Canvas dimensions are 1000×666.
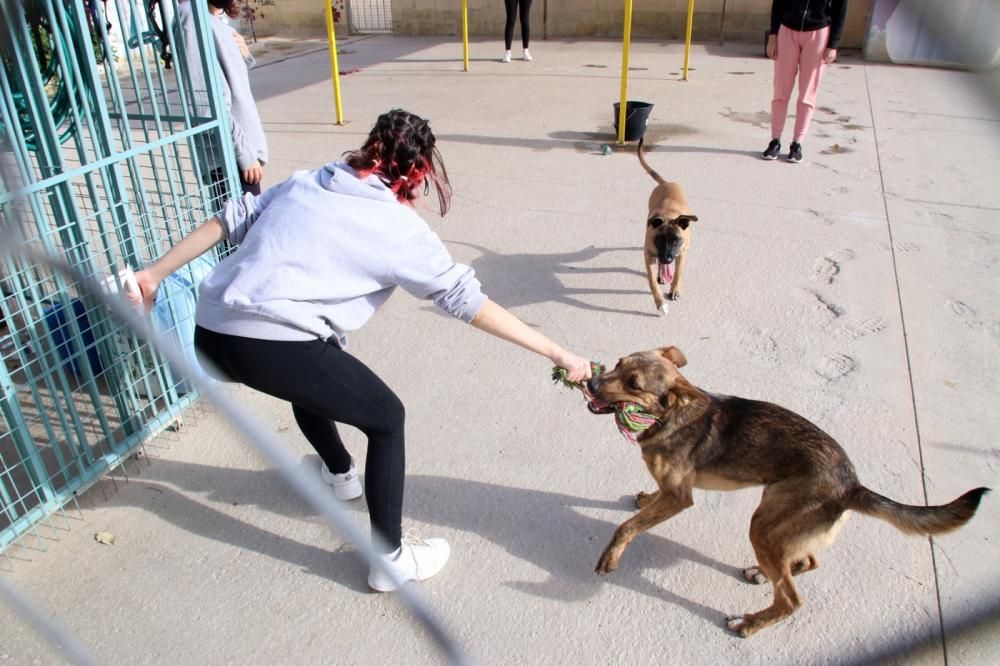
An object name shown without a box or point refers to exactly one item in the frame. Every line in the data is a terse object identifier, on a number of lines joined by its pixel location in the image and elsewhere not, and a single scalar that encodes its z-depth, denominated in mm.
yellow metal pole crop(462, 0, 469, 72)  11400
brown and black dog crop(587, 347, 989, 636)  2291
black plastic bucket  7797
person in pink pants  6512
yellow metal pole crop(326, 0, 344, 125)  8517
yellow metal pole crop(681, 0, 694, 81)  10591
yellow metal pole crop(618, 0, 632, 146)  7335
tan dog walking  4375
